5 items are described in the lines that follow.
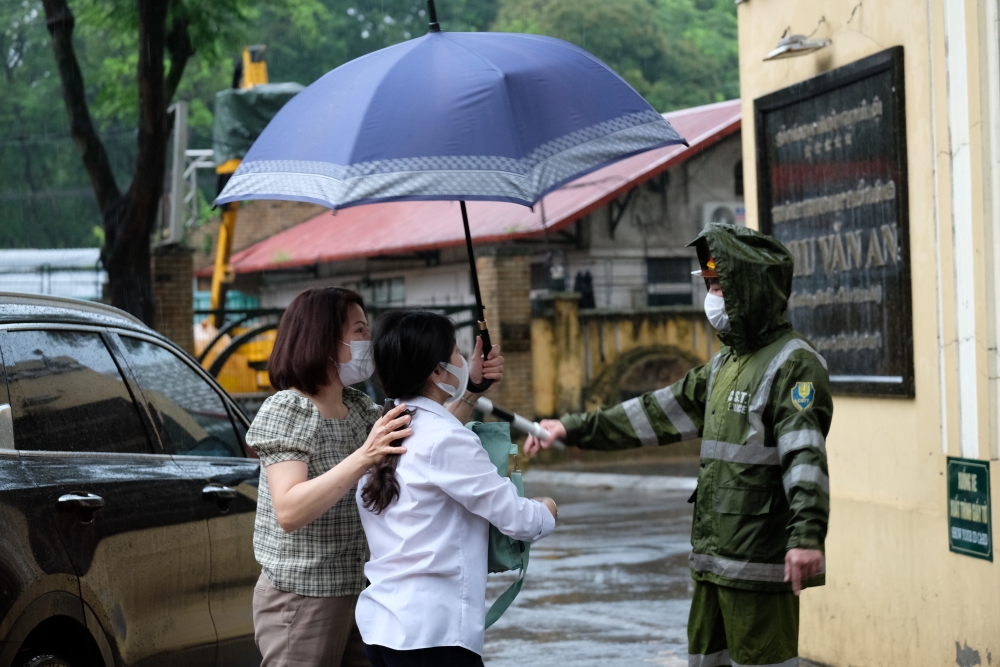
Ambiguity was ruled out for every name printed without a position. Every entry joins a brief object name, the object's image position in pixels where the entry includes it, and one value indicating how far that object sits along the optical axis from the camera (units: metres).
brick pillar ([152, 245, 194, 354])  16.91
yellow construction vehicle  17.36
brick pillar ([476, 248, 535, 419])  19.89
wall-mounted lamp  6.44
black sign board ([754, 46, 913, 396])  5.94
